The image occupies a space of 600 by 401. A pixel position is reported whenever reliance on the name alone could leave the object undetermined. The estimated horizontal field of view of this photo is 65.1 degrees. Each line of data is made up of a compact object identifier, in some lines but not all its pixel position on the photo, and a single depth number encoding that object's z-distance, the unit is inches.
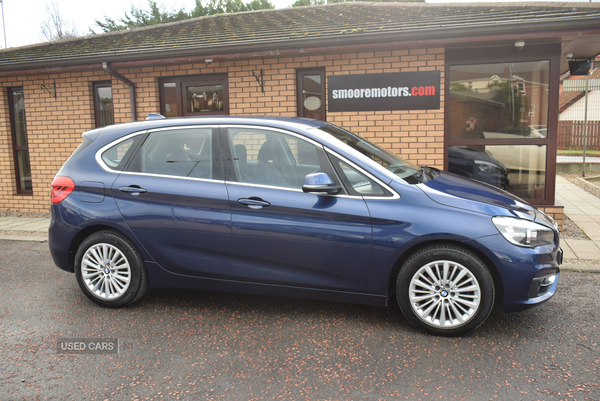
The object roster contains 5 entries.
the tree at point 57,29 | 1648.6
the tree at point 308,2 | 1187.3
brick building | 276.2
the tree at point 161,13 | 1189.1
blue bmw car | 137.0
